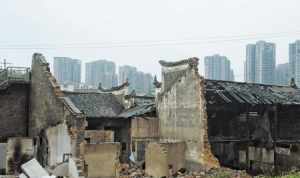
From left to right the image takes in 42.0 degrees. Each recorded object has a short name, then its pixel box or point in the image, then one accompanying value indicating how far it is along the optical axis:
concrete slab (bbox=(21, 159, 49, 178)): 14.53
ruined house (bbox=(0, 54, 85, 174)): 16.46
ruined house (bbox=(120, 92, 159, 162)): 22.80
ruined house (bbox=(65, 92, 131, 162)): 24.11
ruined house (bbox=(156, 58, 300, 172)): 18.92
